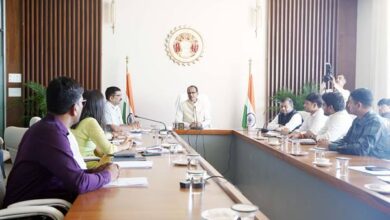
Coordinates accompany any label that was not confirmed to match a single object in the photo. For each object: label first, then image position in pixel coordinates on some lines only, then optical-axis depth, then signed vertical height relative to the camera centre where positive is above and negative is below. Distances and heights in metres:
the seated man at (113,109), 5.16 -0.20
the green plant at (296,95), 6.94 +0.01
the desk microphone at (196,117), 6.25 -0.34
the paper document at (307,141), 4.11 -0.45
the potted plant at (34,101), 6.56 -0.14
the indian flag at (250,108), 6.79 -0.21
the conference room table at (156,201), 1.56 -0.45
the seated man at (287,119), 5.50 -0.31
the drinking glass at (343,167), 2.47 -0.43
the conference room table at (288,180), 2.26 -0.64
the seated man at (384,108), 5.56 -0.15
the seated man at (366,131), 3.23 -0.27
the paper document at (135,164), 2.54 -0.43
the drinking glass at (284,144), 3.67 -0.45
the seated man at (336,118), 4.09 -0.21
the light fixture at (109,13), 7.04 +1.36
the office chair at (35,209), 1.69 -0.48
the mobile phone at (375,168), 2.60 -0.45
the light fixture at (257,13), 7.22 +1.41
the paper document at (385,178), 2.28 -0.46
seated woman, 2.88 -0.27
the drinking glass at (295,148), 3.41 -0.44
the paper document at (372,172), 2.49 -0.46
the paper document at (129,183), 2.03 -0.44
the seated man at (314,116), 4.79 -0.23
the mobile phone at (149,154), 2.99 -0.43
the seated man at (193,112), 6.36 -0.27
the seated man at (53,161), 1.85 -0.30
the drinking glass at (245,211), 1.31 -0.37
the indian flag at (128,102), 6.85 -0.14
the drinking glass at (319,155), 2.92 -0.42
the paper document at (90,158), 2.93 -0.46
